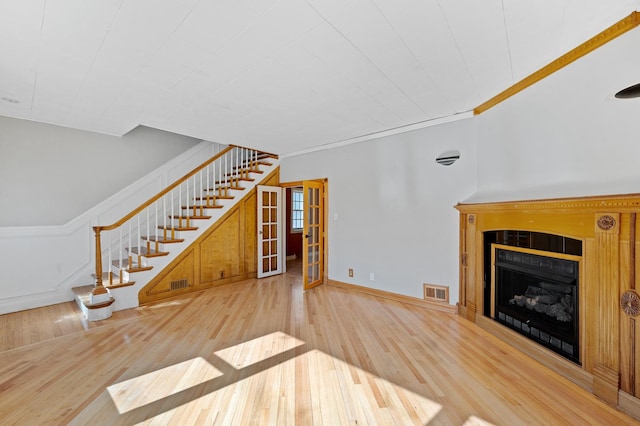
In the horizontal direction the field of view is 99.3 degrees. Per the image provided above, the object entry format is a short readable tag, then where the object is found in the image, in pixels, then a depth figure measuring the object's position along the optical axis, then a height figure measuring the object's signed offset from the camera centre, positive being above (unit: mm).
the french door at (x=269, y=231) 5102 -342
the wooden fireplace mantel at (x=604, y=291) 1668 -517
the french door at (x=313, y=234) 4477 -364
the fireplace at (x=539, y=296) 2092 -742
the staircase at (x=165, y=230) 3387 -264
